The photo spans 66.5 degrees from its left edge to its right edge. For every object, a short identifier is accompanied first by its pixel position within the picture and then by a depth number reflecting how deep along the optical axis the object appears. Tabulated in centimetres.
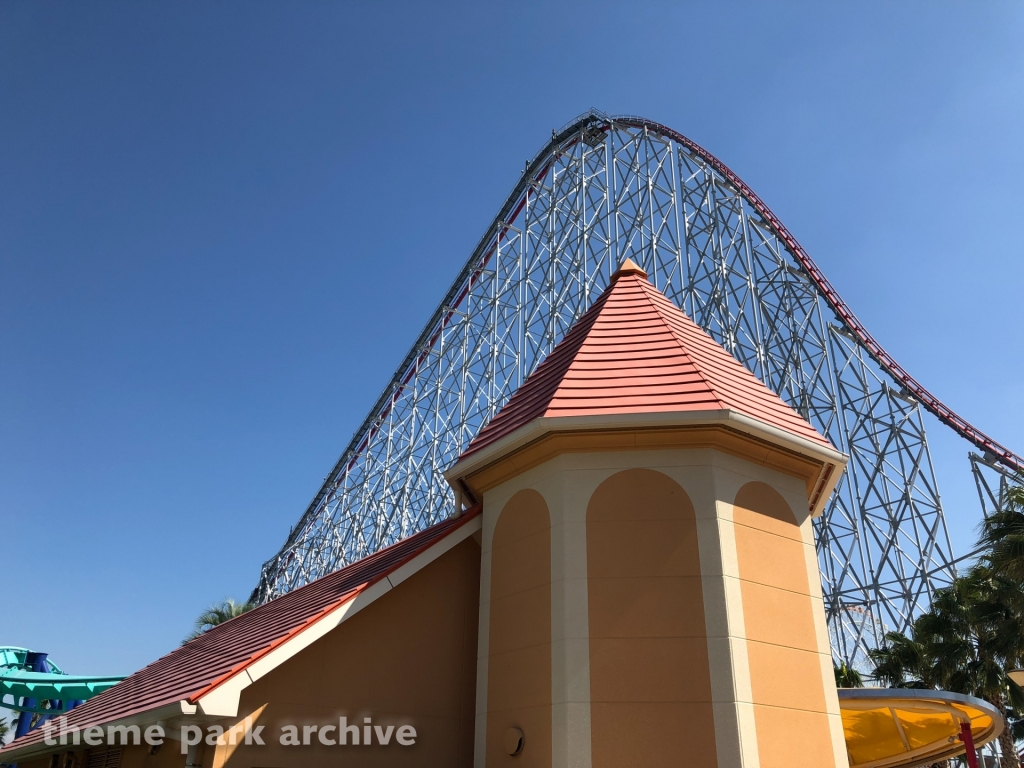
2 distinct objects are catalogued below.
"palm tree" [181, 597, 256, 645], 1684
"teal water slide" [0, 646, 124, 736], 1323
